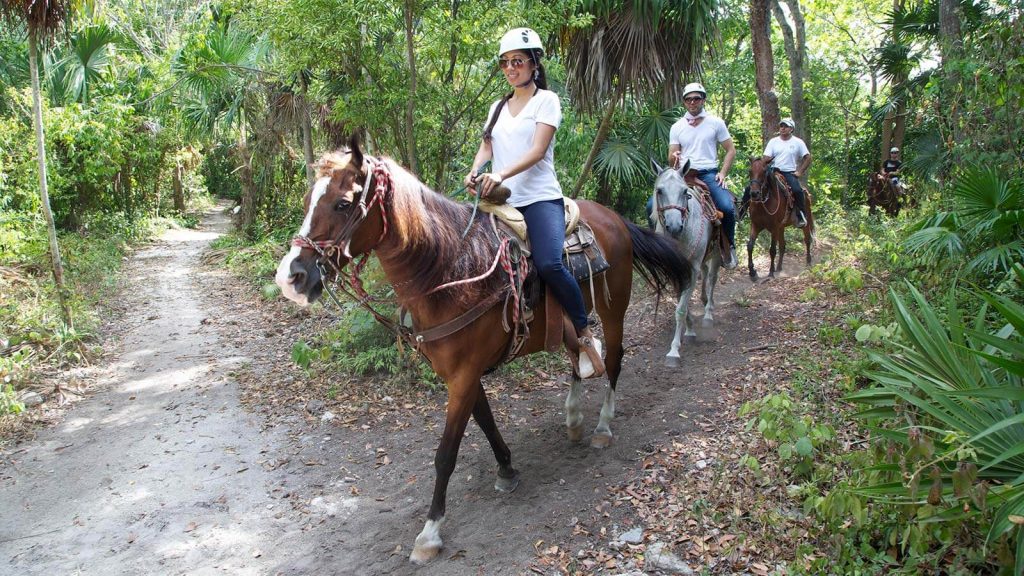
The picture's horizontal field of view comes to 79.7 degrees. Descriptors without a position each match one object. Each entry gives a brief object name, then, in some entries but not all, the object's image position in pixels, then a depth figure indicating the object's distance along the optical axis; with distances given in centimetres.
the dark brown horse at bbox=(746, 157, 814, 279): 1031
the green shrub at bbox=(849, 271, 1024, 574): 238
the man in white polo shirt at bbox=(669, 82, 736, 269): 756
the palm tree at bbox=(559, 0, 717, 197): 840
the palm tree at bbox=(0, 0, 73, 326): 740
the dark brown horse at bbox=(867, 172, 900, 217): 1428
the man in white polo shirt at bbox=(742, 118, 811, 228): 1073
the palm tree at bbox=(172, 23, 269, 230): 1235
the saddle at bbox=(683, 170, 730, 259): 748
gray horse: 682
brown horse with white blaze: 315
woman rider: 398
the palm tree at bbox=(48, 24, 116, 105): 1466
